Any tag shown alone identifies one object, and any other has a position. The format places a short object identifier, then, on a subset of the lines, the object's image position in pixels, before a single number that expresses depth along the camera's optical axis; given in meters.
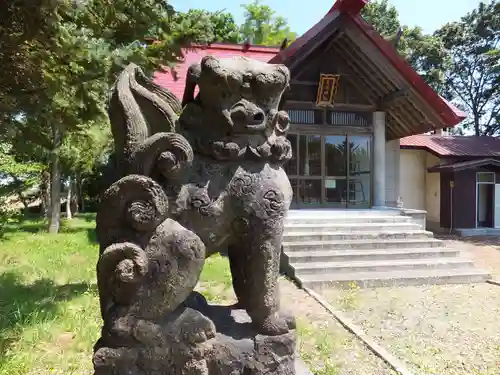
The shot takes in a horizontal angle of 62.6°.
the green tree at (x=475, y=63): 20.91
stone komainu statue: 1.87
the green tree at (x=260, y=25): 23.47
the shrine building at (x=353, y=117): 9.30
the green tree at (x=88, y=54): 4.29
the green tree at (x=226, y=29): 22.42
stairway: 6.80
